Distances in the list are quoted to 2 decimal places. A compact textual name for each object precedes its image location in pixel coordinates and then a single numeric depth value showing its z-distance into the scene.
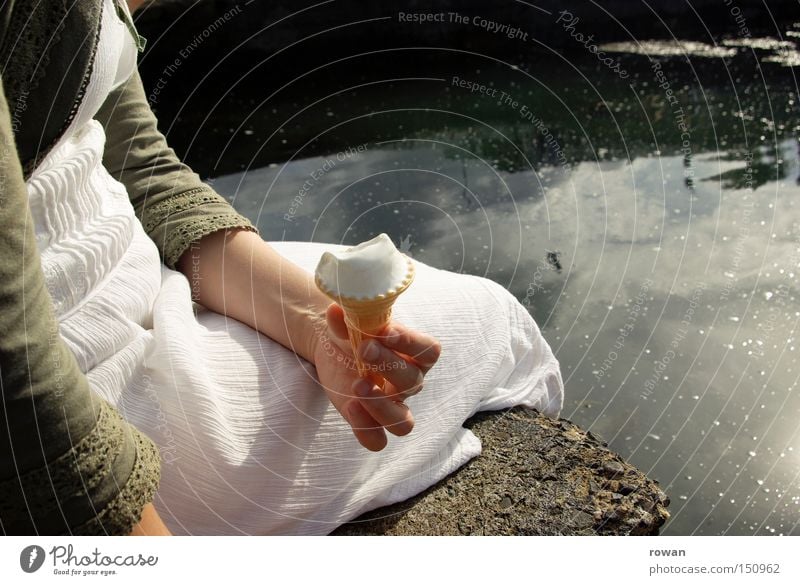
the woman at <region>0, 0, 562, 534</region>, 0.44
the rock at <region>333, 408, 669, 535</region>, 0.70
